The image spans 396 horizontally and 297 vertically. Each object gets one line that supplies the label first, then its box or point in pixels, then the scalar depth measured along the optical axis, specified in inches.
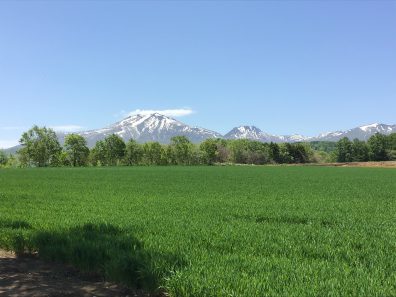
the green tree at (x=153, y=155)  5792.3
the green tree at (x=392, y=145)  6008.9
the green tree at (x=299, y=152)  6525.6
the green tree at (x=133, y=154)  5718.5
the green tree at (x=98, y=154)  5585.6
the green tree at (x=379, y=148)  6072.8
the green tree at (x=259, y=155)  6368.1
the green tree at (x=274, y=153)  6368.1
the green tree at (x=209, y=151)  5993.6
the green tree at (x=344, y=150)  6380.9
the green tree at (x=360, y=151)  6245.1
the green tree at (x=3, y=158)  6378.9
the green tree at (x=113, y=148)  5595.5
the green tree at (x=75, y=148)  5255.9
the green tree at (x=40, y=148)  5088.6
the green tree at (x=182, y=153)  5836.6
